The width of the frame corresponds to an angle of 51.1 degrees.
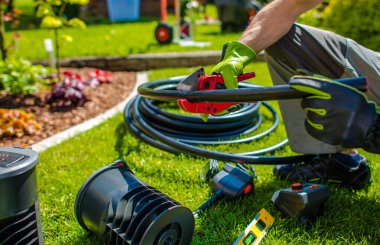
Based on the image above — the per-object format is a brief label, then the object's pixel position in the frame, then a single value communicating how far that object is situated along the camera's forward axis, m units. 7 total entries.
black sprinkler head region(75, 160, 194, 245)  1.51
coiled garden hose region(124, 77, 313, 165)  2.74
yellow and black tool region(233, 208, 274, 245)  1.70
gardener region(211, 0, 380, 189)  1.30
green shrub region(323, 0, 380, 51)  3.86
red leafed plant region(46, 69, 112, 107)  3.80
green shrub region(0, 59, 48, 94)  3.91
